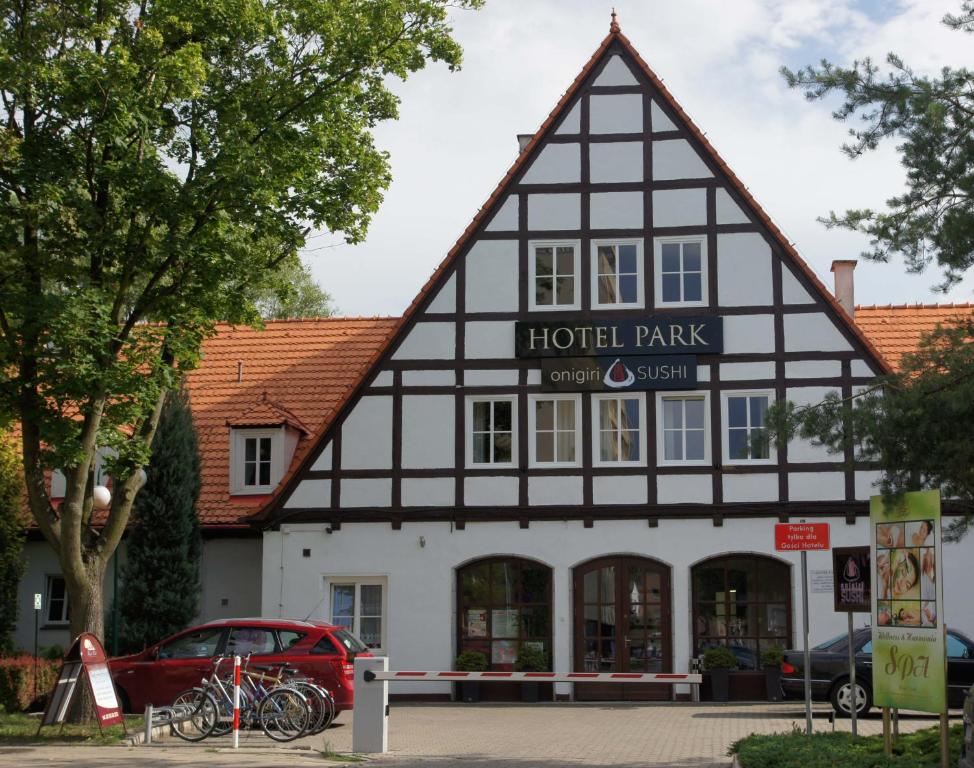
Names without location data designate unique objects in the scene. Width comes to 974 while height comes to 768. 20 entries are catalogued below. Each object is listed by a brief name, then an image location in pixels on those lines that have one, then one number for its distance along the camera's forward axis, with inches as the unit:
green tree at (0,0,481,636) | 705.6
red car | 797.9
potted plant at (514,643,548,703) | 997.8
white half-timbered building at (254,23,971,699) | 1012.5
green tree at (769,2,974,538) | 530.3
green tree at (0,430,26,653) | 1032.2
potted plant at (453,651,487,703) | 997.8
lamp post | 854.5
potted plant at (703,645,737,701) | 978.1
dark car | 851.4
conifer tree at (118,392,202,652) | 1040.8
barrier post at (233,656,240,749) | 680.4
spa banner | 510.3
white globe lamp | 863.7
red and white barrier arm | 682.8
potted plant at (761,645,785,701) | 976.3
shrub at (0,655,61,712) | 908.0
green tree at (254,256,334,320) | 1898.4
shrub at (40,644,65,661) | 1032.5
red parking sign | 666.2
